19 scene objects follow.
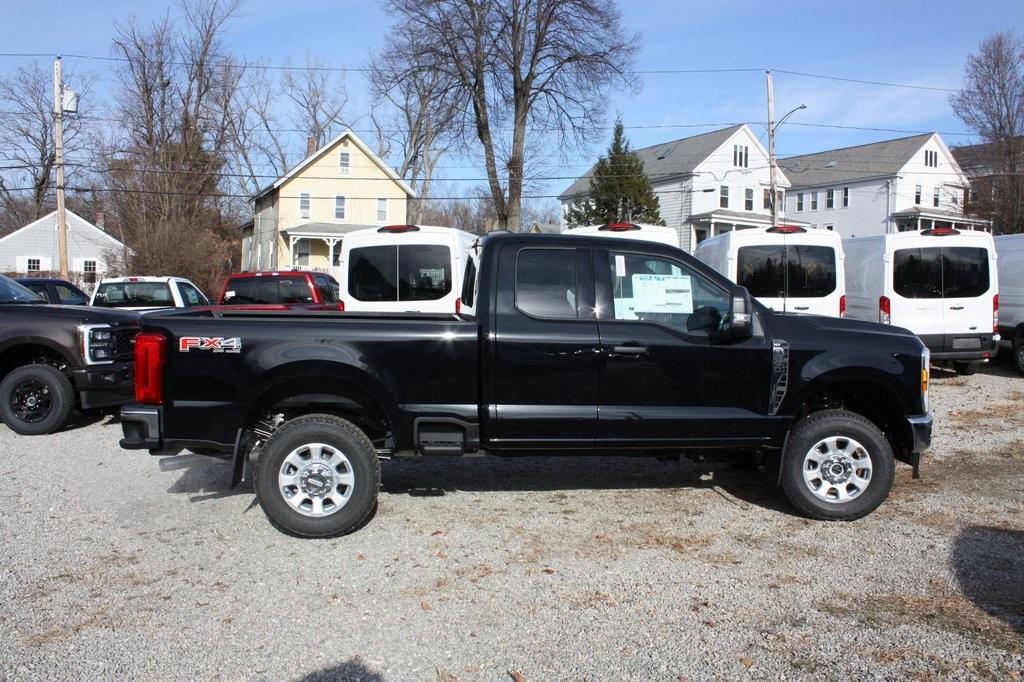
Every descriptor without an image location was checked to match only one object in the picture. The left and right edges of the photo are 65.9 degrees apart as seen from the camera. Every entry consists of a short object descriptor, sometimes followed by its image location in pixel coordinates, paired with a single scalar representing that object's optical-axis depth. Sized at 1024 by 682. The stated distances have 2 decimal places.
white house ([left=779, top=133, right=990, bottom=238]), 48.97
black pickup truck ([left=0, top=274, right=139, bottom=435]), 8.34
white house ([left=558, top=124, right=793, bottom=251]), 44.81
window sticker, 5.48
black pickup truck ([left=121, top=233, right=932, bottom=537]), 5.05
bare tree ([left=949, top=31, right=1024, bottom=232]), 35.09
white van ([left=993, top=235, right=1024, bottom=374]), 12.89
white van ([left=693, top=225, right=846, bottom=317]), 10.81
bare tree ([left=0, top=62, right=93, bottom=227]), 47.47
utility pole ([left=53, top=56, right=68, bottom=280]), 24.08
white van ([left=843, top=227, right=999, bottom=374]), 11.56
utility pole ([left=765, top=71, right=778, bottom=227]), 30.59
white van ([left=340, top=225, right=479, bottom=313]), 9.66
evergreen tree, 38.00
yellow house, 43.91
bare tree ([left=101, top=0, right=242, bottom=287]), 39.78
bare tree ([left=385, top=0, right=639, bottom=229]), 32.69
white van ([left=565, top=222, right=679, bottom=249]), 10.52
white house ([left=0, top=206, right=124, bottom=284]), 52.06
